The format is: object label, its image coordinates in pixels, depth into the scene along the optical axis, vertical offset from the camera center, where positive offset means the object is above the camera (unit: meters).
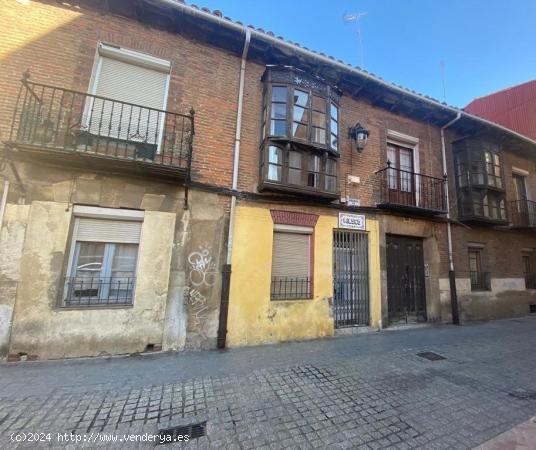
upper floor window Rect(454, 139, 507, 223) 8.20 +3.07
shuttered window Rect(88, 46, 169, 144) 4.93 +3.45
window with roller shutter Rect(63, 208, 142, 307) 4.46 -0.03
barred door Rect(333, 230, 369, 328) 6.29 -0.21
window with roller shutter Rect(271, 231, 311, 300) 5.77 +0.04
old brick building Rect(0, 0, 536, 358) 4.26 +1.50
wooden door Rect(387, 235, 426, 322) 6.96 -0.17
